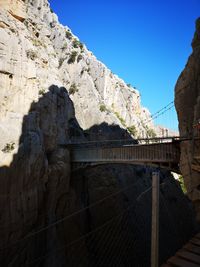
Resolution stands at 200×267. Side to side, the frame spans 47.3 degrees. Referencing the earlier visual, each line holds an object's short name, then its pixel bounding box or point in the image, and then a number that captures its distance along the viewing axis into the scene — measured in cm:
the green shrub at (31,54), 1865
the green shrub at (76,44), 4018
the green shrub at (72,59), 3609
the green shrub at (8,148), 1401
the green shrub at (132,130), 4741
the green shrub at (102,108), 3516
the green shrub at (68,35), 4129
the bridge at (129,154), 1264
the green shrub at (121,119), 4676
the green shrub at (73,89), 3275
